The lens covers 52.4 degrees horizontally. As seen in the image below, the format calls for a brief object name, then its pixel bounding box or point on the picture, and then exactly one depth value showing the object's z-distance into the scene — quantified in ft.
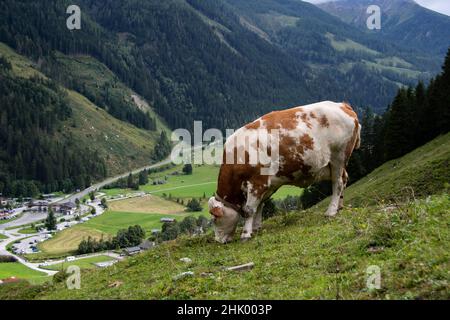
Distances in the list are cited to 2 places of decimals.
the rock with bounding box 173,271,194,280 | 36.52
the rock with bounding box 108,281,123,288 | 42.40
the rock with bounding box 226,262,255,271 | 38.58
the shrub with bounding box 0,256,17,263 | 319.68
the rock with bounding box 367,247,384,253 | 33.53
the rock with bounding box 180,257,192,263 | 46.36
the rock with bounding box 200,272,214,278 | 37.35
